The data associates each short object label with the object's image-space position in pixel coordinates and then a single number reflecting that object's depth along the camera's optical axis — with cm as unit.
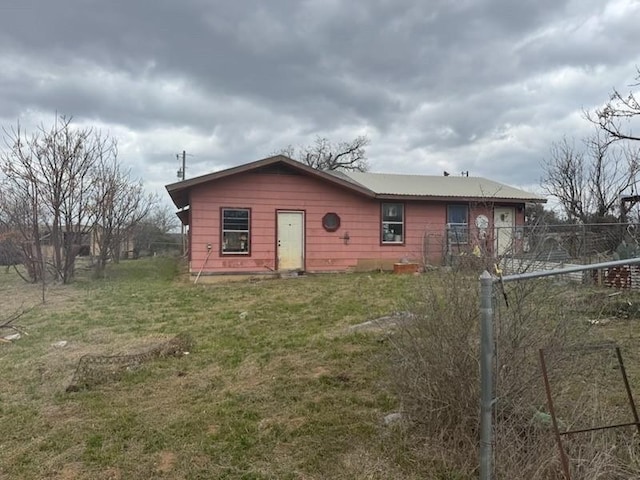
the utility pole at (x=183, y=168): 3083
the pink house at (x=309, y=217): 1184
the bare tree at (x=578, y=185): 1810
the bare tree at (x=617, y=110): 889
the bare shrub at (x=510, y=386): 234
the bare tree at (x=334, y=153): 3691
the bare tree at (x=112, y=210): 1339
